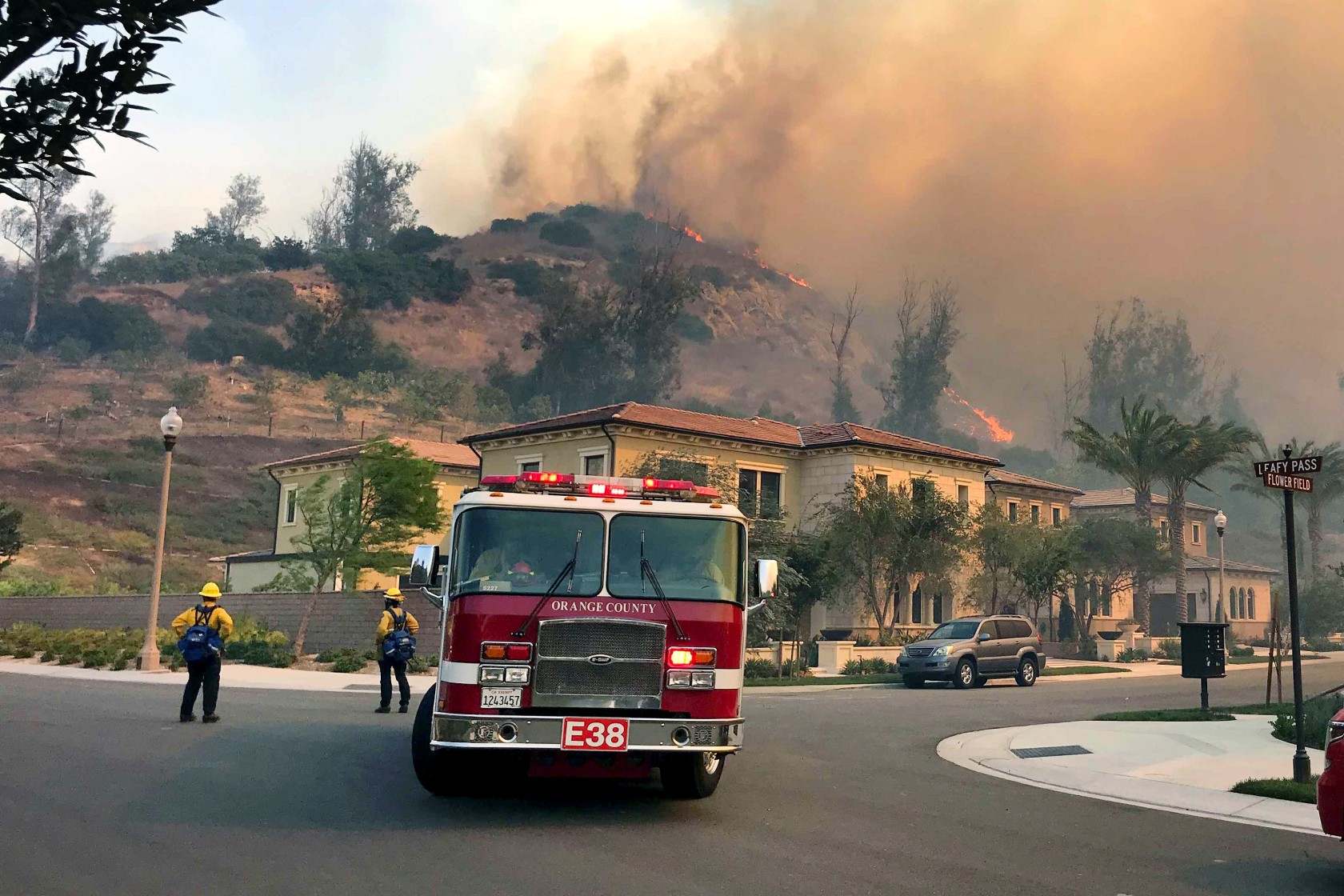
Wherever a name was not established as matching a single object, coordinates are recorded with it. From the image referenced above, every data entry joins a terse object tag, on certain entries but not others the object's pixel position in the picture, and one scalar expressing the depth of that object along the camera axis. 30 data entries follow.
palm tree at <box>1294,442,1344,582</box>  66.75
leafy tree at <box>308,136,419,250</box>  169.38
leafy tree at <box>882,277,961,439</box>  138.38
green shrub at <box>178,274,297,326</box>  134.38
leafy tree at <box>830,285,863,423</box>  133.12
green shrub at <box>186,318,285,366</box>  118.00
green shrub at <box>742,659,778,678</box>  32.66
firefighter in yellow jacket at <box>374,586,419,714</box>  17.69
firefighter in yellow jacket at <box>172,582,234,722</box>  15.12
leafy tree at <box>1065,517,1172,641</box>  51.44
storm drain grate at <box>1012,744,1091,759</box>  14.92
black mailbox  18.34
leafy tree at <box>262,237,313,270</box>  154.25
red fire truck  8.95
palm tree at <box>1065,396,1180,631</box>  49.44
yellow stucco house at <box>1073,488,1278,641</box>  65.88
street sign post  11.80
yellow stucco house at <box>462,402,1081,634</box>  42.59
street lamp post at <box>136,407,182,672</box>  25.98
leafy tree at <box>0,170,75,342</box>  121.56
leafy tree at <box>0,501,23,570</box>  46.44
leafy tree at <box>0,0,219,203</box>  6.56
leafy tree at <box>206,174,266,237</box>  164.38
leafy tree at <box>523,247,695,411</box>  123.06
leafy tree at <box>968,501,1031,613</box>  42.66
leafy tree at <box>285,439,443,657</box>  34.47
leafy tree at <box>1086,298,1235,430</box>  142.88
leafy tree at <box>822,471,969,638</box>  41.25
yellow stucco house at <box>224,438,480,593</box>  50.69
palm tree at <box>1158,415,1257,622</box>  49.28
